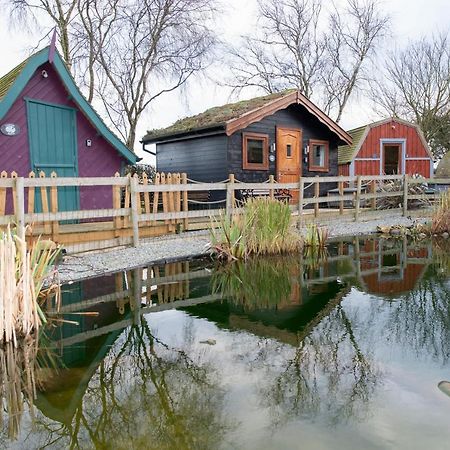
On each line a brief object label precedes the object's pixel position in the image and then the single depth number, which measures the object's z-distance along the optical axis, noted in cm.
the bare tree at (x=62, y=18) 1892
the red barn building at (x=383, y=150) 1878
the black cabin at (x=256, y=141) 1305
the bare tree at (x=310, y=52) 2742
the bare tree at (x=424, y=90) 2488
